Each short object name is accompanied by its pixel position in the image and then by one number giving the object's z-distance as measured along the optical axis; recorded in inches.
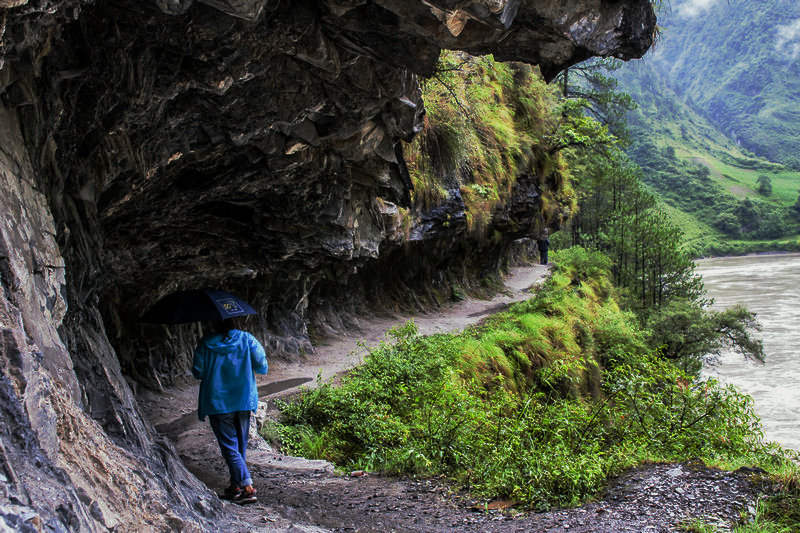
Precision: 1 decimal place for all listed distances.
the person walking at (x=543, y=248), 1129.9
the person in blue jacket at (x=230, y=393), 169.0
